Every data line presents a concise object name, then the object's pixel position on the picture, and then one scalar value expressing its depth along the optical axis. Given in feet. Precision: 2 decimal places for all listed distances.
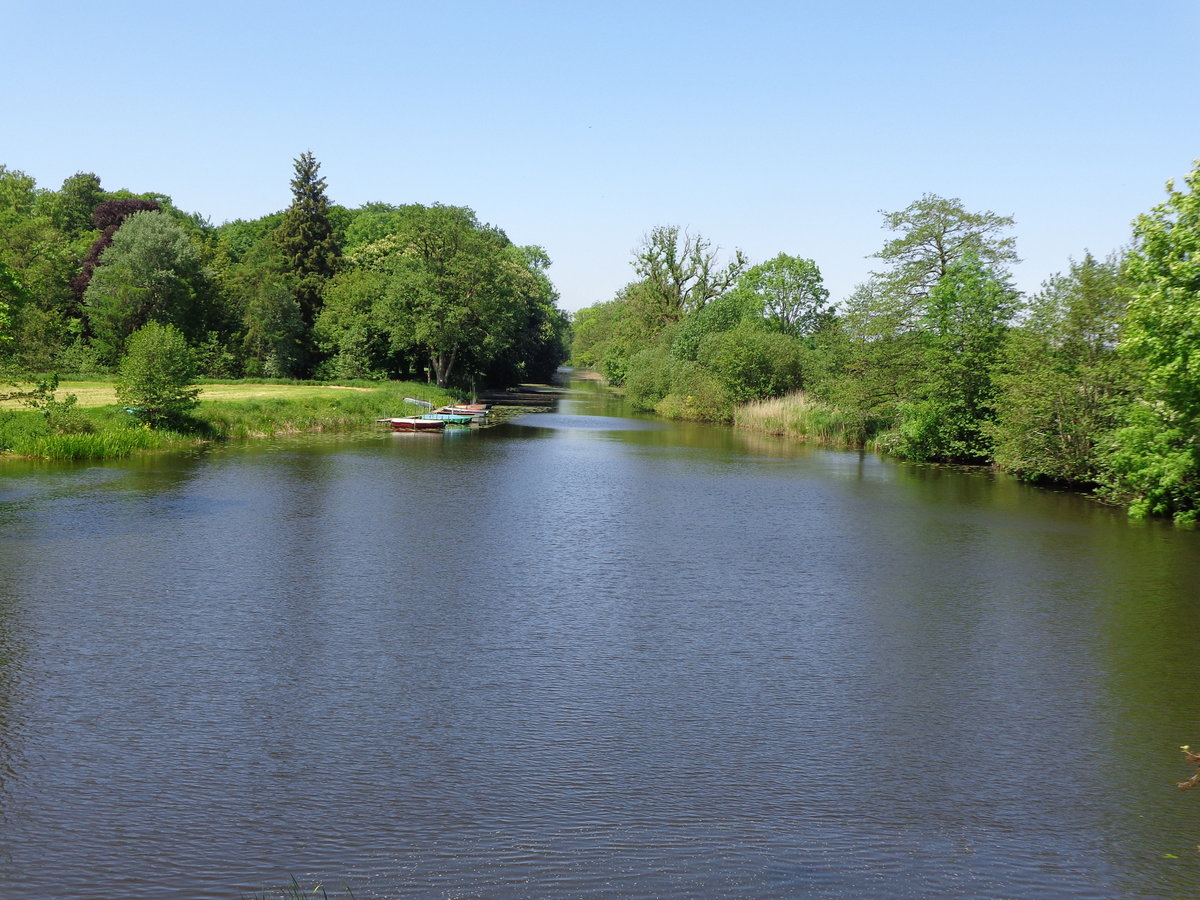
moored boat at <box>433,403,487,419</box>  195.31
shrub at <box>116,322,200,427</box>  124.77
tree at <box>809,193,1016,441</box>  152.56
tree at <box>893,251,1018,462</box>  137.69
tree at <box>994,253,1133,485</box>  106.93
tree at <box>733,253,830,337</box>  281.74
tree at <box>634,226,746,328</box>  306.55
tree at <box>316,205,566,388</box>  227.40
